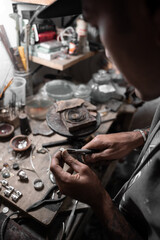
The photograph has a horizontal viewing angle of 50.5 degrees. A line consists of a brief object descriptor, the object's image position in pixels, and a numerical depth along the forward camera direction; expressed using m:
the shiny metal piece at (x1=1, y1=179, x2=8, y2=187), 0.96
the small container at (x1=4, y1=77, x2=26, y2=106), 1.40
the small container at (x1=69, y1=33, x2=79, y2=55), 1.62
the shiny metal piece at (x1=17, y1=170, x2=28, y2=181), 1.00
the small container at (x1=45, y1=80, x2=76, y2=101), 1.69
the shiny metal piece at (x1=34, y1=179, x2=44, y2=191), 0.97
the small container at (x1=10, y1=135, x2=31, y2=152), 1.14
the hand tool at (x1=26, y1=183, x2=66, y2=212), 0.88
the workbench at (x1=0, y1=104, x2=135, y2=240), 0.88
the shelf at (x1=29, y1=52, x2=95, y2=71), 1.46
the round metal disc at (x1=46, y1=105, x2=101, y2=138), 1.11
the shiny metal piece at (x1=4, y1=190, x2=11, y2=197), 0.92
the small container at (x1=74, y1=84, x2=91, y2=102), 1.66
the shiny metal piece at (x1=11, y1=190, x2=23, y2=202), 0.90
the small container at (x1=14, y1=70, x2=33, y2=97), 1.49
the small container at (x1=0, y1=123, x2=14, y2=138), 1.23
